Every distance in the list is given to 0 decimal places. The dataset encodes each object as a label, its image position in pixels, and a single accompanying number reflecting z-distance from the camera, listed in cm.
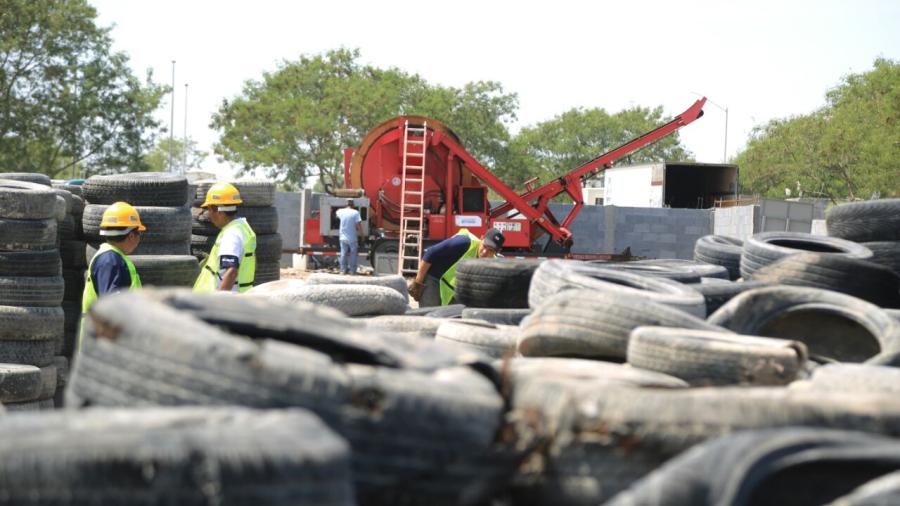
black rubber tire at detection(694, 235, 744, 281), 1050
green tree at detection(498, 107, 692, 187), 8175
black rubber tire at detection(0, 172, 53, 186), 1305
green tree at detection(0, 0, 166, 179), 4131
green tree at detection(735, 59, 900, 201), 4406
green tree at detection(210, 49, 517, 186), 5478
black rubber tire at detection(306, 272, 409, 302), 940
